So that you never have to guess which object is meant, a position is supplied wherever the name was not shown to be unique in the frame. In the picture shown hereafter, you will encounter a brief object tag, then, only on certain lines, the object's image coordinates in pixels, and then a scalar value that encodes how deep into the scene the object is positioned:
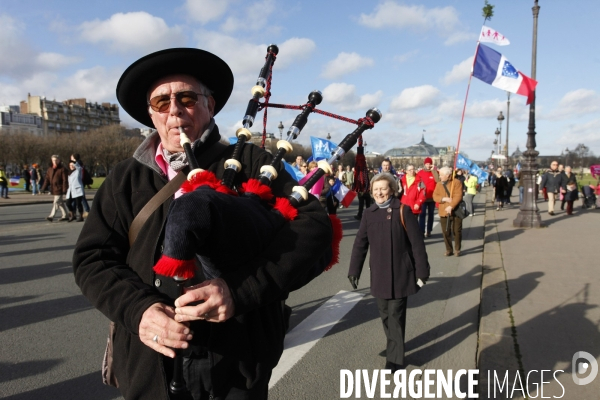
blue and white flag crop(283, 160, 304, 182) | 7.13
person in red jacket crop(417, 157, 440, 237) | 11.59
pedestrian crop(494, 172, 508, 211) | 20.55
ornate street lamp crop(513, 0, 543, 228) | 13.58
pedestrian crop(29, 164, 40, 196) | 28.11
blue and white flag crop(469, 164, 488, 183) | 23.03
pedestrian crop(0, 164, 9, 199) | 24.03
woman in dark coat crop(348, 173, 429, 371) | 4.43
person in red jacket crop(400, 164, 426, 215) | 10.37
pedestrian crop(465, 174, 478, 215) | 16.27
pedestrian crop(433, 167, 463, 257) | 9.68
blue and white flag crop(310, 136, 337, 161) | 11.85
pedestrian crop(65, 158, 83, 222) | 13.29
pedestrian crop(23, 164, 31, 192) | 31.27
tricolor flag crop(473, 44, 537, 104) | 11.11
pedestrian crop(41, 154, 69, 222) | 13.45
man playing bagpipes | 1.52
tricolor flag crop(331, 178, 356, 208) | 6.98
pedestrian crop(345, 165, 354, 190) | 17.84
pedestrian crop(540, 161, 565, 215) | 17.65
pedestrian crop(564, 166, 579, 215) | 17.56
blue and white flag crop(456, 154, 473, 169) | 20.53
